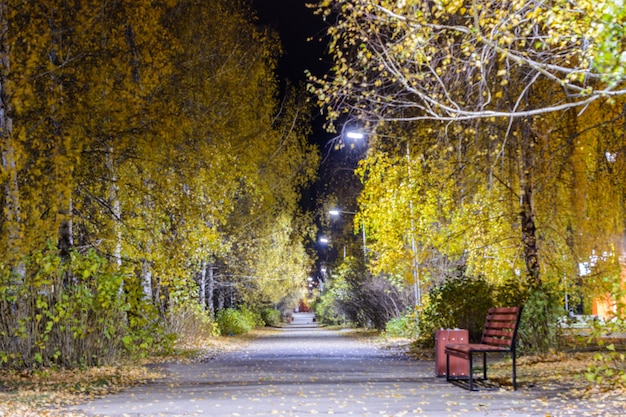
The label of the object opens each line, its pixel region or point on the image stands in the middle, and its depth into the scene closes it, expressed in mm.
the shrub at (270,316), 60250
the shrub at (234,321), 35000
